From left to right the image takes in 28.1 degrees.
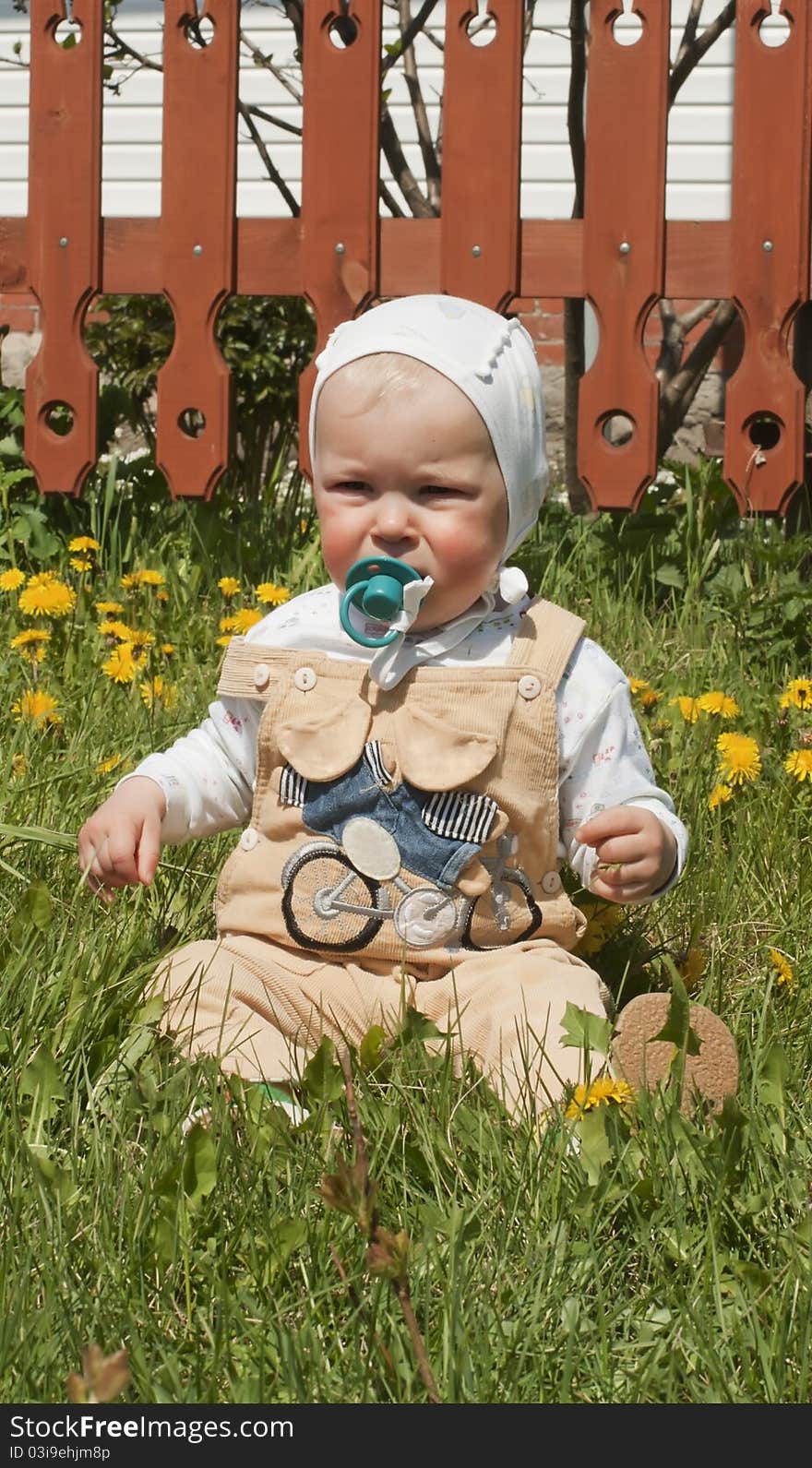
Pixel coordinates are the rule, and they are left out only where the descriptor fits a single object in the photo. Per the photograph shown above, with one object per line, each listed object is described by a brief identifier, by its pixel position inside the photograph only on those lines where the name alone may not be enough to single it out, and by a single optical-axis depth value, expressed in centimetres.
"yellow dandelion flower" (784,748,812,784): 284
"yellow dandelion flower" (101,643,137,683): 319
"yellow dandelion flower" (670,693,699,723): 305
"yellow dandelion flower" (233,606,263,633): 326
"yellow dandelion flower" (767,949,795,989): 237
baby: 218
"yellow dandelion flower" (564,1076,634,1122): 186
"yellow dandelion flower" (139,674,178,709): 311
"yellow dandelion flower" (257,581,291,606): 331
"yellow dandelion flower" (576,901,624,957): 250
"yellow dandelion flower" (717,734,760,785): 286
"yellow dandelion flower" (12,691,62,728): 294
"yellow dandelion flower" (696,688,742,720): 304
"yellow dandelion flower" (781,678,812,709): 303
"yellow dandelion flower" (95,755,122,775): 278
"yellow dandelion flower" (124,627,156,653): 330
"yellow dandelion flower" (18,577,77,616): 340
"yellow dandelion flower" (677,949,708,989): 241
